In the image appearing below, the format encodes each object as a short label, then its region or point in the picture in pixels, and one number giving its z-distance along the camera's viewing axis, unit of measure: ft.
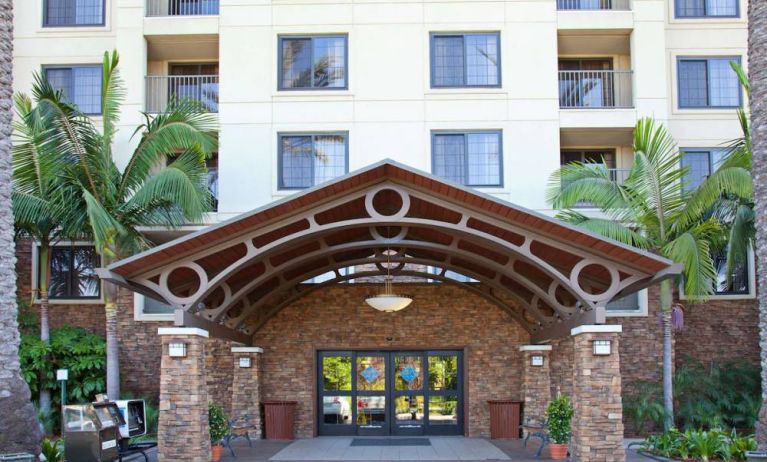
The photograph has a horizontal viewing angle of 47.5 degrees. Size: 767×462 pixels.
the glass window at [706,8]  72.73
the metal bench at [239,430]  55.35
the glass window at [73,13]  72.79
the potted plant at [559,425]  51.75
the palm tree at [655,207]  57.00
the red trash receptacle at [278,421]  65.67
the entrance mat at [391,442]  61.67
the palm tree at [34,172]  58.23
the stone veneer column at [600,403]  45.50
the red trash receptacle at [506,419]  65.21
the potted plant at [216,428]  51.03
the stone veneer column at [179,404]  46.29
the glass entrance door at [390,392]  68.28
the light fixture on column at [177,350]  46.26
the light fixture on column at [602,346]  45.50
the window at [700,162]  70.69
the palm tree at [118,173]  58.59
